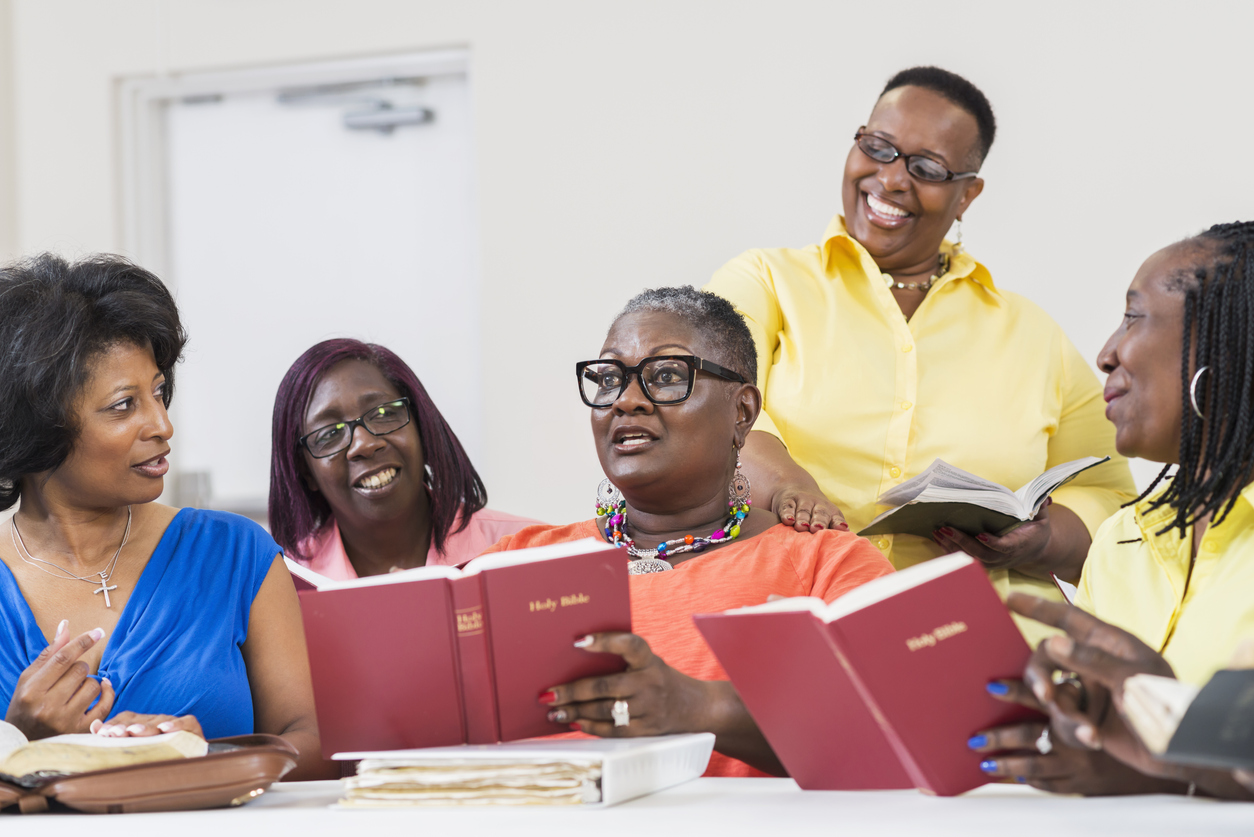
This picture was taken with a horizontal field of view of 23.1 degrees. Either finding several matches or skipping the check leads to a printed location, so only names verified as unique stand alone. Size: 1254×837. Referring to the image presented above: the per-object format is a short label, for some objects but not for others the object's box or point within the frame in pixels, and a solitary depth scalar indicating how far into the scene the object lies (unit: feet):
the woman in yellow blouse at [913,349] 12.30
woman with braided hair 9.84
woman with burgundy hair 12.97
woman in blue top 10.74
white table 8.71
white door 19.93
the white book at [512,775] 9.16
